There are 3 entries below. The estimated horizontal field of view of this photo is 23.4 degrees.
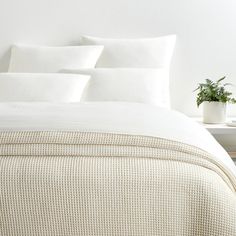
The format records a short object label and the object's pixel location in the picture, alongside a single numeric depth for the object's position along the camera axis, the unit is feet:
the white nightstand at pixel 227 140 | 12.59
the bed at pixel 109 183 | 5.63
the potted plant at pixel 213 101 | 12.27
